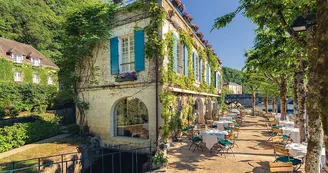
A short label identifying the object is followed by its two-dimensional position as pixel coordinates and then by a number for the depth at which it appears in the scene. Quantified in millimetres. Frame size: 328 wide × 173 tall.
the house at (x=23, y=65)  23359
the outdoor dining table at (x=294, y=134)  9805
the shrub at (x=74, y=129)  11798
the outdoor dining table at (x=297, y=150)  6438
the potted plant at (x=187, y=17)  12519
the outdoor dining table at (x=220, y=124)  12328
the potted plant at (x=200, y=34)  15415
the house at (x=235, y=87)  68825
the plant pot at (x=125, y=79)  9467
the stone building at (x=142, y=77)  9070
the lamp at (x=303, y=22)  4035
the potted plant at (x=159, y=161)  6828
